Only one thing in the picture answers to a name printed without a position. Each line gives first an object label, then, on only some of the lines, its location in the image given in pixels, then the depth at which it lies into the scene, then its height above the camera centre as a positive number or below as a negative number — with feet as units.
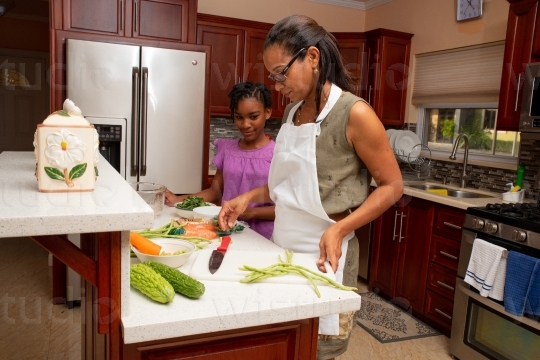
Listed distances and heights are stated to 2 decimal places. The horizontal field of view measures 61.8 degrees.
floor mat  9.25 -4.02
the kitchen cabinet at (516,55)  8.50 +1.71
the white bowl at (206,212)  5.47 -1.05
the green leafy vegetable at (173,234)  4.41 -1.09
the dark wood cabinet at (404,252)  9.85 -2.66
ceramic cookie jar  2.98 -0.23
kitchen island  2.60 -1.19
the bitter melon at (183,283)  3.07 -1.08
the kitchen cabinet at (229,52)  12.16 +2.10
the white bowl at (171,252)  3.59 -1.07
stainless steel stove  7.07 -2.82
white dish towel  7.34 -2.14
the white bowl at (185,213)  5.61 -1.09
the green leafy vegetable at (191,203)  5.77 -1.00
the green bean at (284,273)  3.42 -1.10
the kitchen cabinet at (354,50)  13.19 +2.46
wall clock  10.94 +3.23
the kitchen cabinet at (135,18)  9.90 +2.38
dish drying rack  12.53 -0.65
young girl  6.68 -0.41
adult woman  4.11 -0.25
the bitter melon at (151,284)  2.99 -1.08
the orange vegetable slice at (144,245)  3.69 -1.00
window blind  10.74 +1.68
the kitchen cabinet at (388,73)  12.76 +1.82
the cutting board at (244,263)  3.47 -1.11
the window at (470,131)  10.94 +0.25
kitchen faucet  10.82 -0.39
